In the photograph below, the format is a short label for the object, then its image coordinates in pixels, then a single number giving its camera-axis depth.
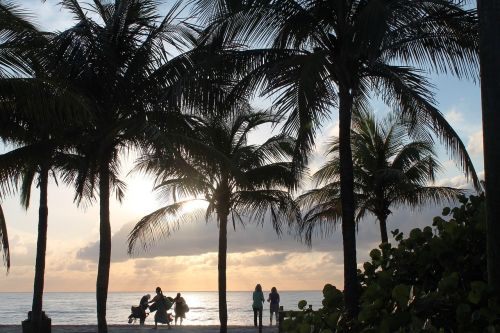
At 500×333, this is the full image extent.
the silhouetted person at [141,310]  27.60
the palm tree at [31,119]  10.53
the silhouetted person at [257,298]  24.38
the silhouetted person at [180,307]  26.45
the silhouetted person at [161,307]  24.53
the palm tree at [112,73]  14.31
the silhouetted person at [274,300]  26.75
